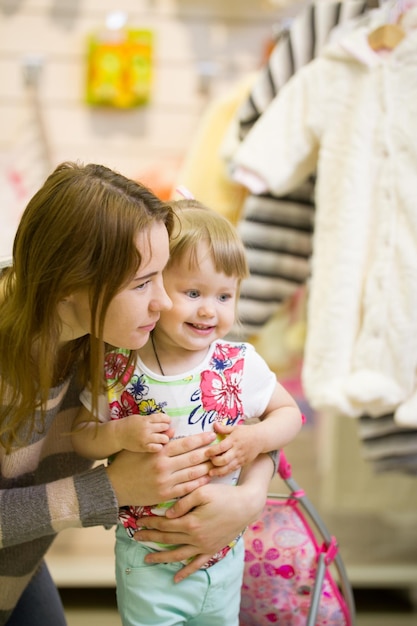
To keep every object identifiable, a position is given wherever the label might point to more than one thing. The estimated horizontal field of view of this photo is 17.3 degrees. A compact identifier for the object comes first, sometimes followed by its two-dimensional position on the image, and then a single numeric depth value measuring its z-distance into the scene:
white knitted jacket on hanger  2.51
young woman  1.68
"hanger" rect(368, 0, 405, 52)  2.54
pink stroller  2.02
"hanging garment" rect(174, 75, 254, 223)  2.88
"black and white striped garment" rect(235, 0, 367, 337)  2.76
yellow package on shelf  3.23
